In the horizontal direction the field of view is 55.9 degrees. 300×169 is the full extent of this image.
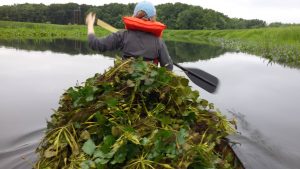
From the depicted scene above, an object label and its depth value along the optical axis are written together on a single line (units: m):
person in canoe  2.95
